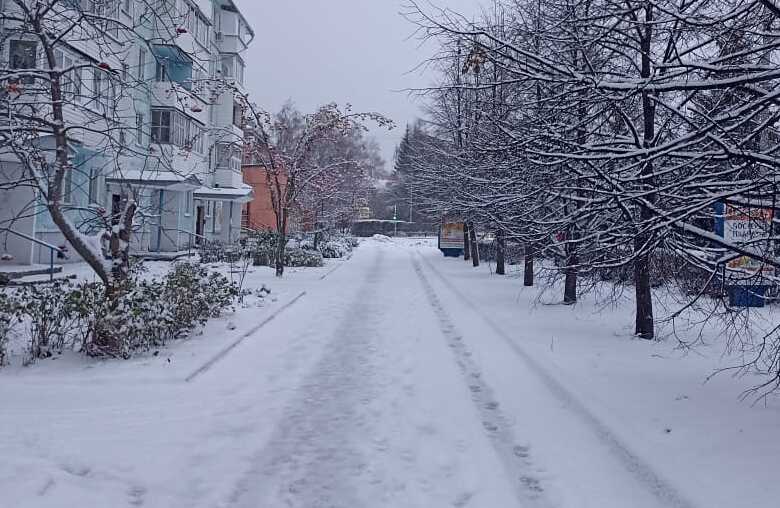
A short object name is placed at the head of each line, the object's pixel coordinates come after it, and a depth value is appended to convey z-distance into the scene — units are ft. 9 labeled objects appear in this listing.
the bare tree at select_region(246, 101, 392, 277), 72.08
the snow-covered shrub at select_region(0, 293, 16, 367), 24.88
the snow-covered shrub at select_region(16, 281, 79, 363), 26.16
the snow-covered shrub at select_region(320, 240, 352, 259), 119.24
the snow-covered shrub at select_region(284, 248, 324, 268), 90.99
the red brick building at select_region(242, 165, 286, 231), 180.32
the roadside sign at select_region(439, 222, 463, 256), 130.21
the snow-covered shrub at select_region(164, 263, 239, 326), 31.32
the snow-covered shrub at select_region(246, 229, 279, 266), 86.84
